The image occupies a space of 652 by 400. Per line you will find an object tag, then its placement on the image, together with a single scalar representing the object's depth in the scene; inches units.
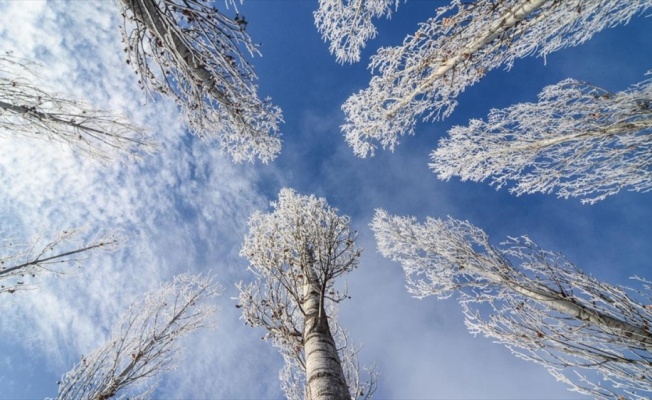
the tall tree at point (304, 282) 139.6
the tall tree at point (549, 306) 162.9
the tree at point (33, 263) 215.6
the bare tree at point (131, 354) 243.7
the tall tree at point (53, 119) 161.9
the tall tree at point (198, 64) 115.1
